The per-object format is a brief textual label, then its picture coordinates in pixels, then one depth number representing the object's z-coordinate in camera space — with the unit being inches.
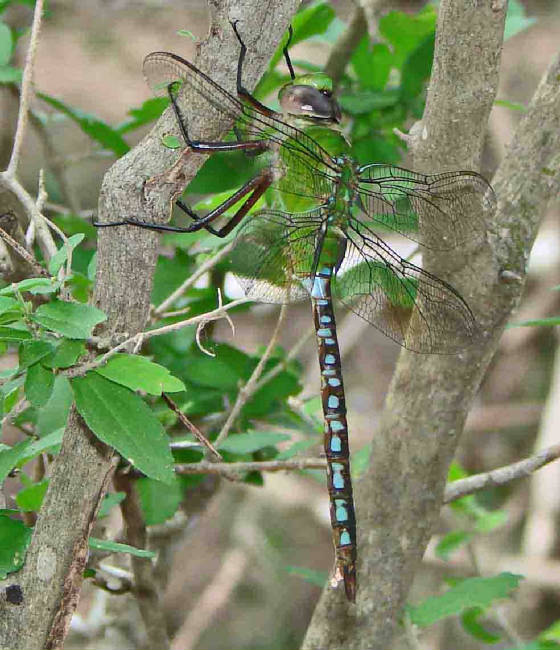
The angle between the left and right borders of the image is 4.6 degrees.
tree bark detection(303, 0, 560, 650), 49.1
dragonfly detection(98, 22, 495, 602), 49.6
